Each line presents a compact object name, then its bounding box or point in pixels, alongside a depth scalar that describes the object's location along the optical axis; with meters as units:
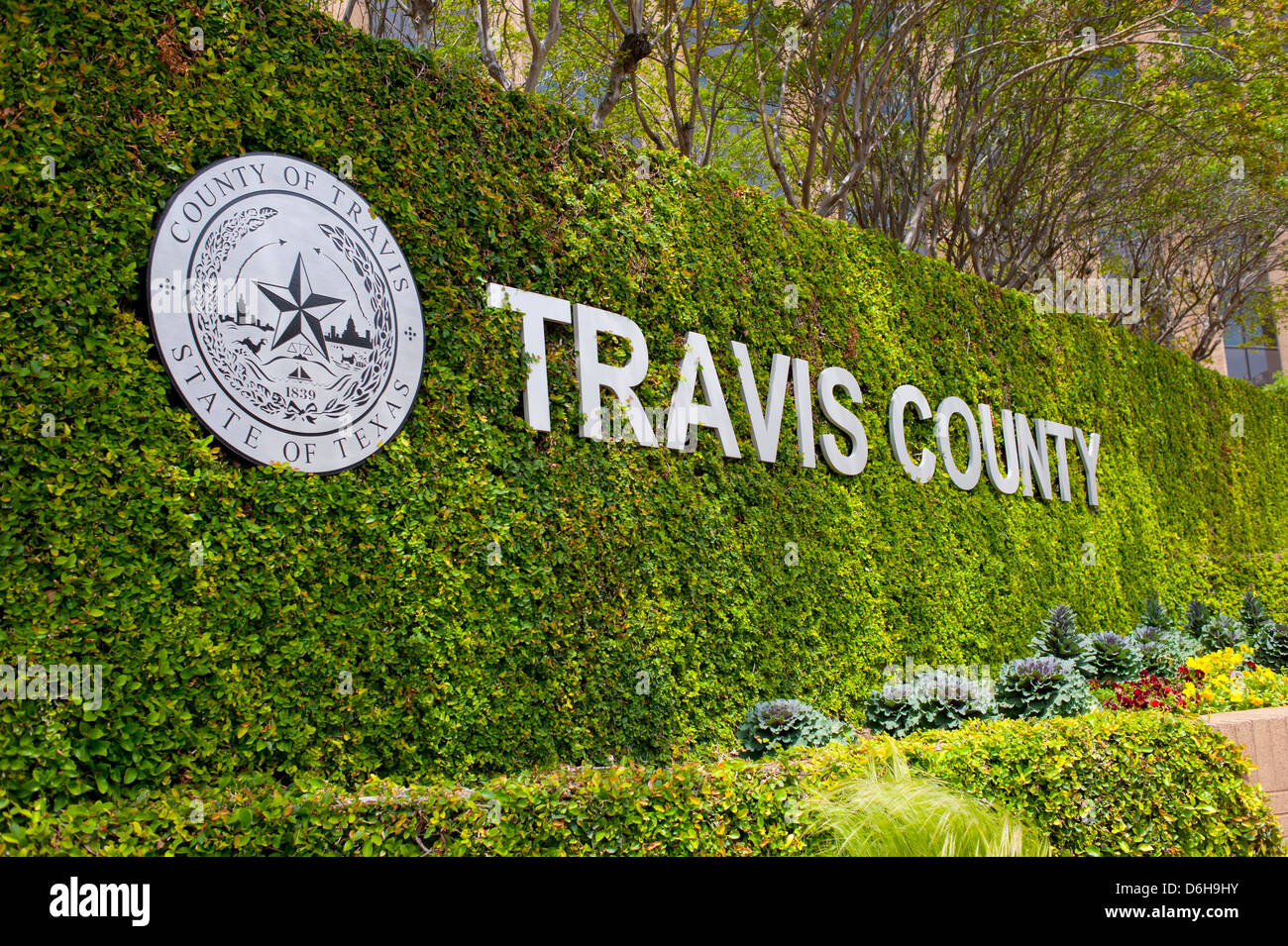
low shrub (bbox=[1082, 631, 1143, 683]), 8.08
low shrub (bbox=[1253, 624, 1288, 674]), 9.21
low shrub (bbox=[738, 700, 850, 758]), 5.89
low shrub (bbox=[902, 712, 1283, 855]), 4.61
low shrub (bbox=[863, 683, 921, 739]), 6.66
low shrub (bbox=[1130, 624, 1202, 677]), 8.55
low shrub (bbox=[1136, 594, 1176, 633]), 10.55
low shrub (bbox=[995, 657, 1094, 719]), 6.61
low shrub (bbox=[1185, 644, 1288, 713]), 6.75
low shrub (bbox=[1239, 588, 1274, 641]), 11.01
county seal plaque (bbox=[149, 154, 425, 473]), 4.29
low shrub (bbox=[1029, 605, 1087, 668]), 8.44
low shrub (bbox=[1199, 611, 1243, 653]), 10.20
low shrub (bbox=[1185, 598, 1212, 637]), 10.84
